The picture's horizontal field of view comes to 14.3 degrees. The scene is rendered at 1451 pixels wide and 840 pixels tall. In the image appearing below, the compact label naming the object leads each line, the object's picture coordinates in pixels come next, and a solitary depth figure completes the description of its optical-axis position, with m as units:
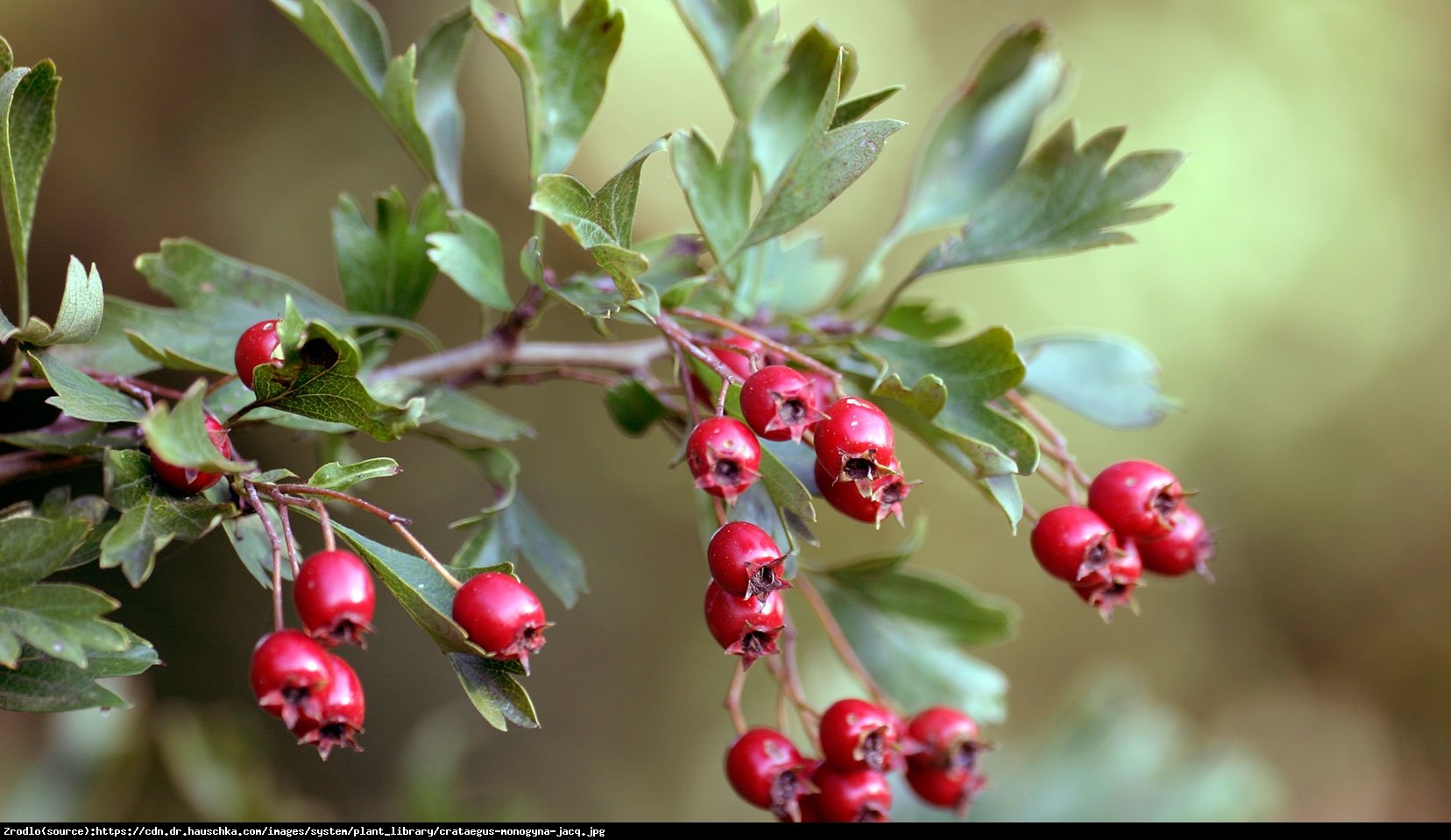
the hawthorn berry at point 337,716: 0.69
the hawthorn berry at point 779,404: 0.69
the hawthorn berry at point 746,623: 0.70
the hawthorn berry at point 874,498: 0.70
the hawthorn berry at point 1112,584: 0.72
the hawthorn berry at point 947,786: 0.74
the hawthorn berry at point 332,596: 0.68
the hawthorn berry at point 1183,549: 0.73
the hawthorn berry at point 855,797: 0.73
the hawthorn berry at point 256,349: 0.69
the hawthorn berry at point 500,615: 0.69
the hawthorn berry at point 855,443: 0.69
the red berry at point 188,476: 0.69
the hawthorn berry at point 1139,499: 0.72
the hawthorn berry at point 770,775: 0.73
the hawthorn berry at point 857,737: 0.73
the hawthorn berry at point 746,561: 0.69
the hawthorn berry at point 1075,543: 0.71
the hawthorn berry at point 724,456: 0.69
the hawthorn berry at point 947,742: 0.74
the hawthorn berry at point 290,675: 0.68
